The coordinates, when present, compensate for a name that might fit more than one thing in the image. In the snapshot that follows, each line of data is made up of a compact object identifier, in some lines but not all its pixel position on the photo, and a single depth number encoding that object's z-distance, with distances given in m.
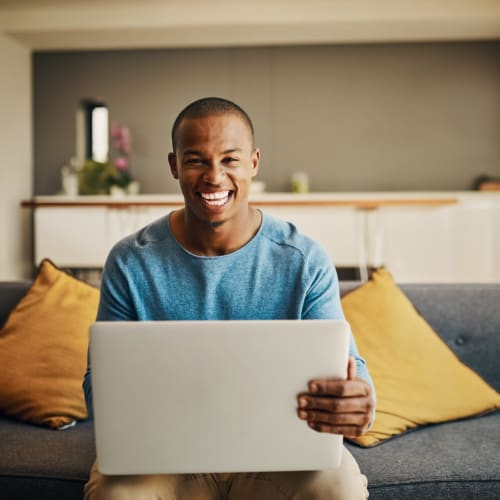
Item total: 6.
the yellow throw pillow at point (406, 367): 1.70
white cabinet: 5.11
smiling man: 1.36
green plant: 5.52
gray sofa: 1.39
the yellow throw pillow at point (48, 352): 1.69
